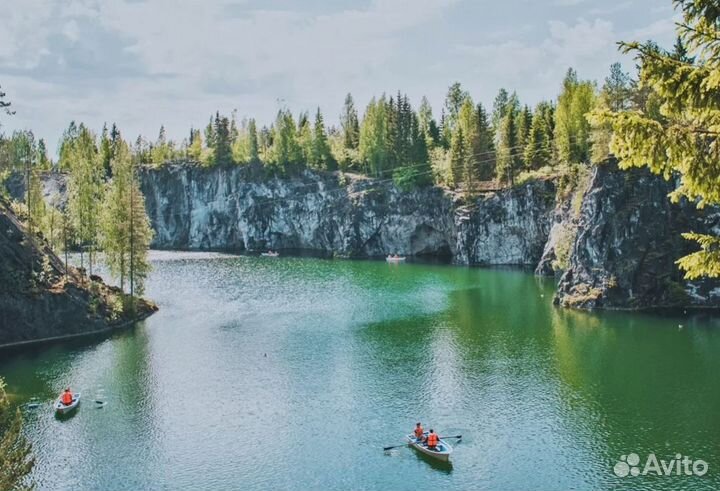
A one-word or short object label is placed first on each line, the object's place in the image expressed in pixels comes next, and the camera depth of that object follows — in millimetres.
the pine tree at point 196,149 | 175562
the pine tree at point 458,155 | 117688
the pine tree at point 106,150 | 165375
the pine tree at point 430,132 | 137500
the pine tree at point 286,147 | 152500
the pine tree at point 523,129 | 114556
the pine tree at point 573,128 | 101812
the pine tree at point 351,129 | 152750
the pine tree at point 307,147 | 149375
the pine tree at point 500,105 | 161000
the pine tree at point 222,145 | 162375
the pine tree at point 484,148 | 120125
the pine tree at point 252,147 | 157875
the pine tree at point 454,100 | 165000
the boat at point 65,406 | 39750
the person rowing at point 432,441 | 32875
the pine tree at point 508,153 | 112562
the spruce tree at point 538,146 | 111938
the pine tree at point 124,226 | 67875
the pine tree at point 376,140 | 135375
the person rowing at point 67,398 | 40250
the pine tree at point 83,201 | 69062
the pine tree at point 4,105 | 45253
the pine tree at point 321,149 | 148250
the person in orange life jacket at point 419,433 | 33969
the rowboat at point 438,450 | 32531
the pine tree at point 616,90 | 85744
